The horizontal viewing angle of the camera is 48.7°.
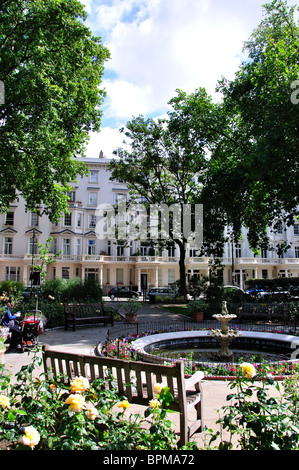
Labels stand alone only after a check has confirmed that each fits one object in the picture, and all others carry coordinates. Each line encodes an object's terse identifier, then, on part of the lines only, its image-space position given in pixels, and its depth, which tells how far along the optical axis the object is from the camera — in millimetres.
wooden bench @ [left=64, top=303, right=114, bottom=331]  13809
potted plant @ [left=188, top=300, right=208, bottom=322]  16547
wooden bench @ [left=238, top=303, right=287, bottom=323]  16000
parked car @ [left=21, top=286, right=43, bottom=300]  26516
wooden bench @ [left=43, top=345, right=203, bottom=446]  3717
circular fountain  8898
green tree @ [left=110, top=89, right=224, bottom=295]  27047
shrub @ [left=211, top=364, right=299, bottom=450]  2438
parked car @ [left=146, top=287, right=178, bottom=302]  32684
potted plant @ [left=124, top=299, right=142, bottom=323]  15602
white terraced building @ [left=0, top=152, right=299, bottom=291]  46344
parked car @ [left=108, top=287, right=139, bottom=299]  35906
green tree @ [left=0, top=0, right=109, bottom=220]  14984
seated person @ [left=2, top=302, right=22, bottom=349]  9282
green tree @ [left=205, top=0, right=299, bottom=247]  14117
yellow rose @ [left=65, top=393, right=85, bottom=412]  2555
